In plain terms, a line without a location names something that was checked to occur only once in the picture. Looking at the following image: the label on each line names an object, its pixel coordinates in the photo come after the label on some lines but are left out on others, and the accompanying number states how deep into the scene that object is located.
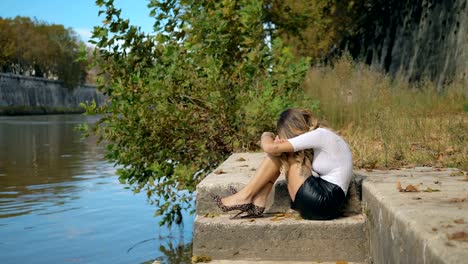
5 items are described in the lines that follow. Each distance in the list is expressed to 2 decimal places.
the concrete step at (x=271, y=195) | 5.12
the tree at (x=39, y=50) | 85.12
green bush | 7.55
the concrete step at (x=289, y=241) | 4.75
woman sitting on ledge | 4.82
